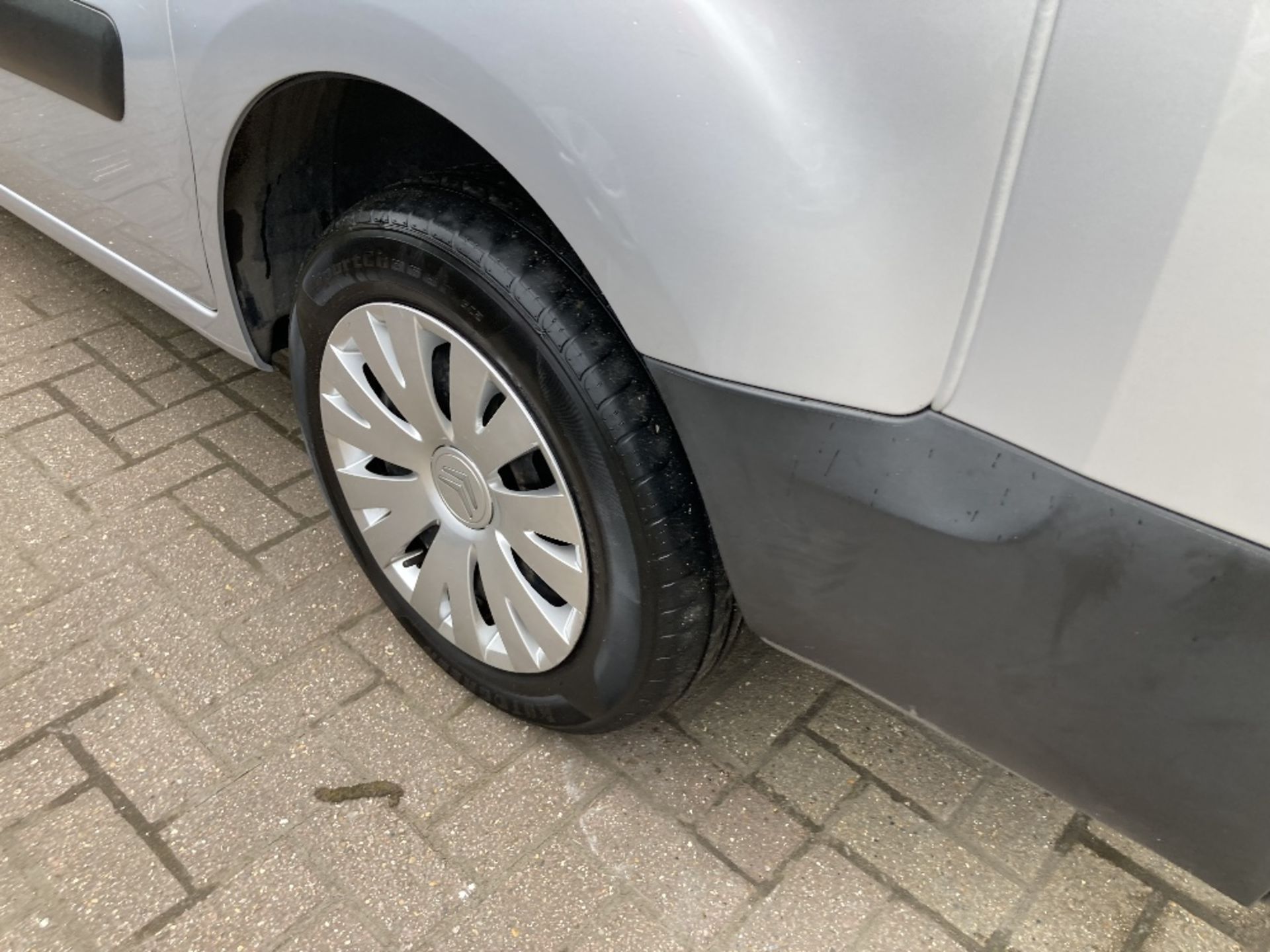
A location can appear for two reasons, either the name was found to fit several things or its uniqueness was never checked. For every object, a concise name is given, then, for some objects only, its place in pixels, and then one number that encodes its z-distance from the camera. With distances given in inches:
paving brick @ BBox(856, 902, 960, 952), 60.2
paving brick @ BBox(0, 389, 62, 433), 98.1
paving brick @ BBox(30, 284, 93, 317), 115.9
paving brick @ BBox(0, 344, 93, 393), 103.4
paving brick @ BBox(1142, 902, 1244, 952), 60.9
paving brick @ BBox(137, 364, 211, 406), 102.7
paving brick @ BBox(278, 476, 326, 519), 90.3
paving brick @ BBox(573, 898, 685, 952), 59.4
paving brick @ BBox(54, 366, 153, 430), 99.5
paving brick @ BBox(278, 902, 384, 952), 58.7
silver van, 33.2
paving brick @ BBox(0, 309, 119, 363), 108.6
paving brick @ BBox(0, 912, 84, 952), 57.9
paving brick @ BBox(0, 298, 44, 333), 112.7
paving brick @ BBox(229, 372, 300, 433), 101.4
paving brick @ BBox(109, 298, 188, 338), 113.3
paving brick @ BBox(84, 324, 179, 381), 106.3
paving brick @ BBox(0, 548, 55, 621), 79.4
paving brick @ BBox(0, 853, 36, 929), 59.6
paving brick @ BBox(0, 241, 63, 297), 120.0
